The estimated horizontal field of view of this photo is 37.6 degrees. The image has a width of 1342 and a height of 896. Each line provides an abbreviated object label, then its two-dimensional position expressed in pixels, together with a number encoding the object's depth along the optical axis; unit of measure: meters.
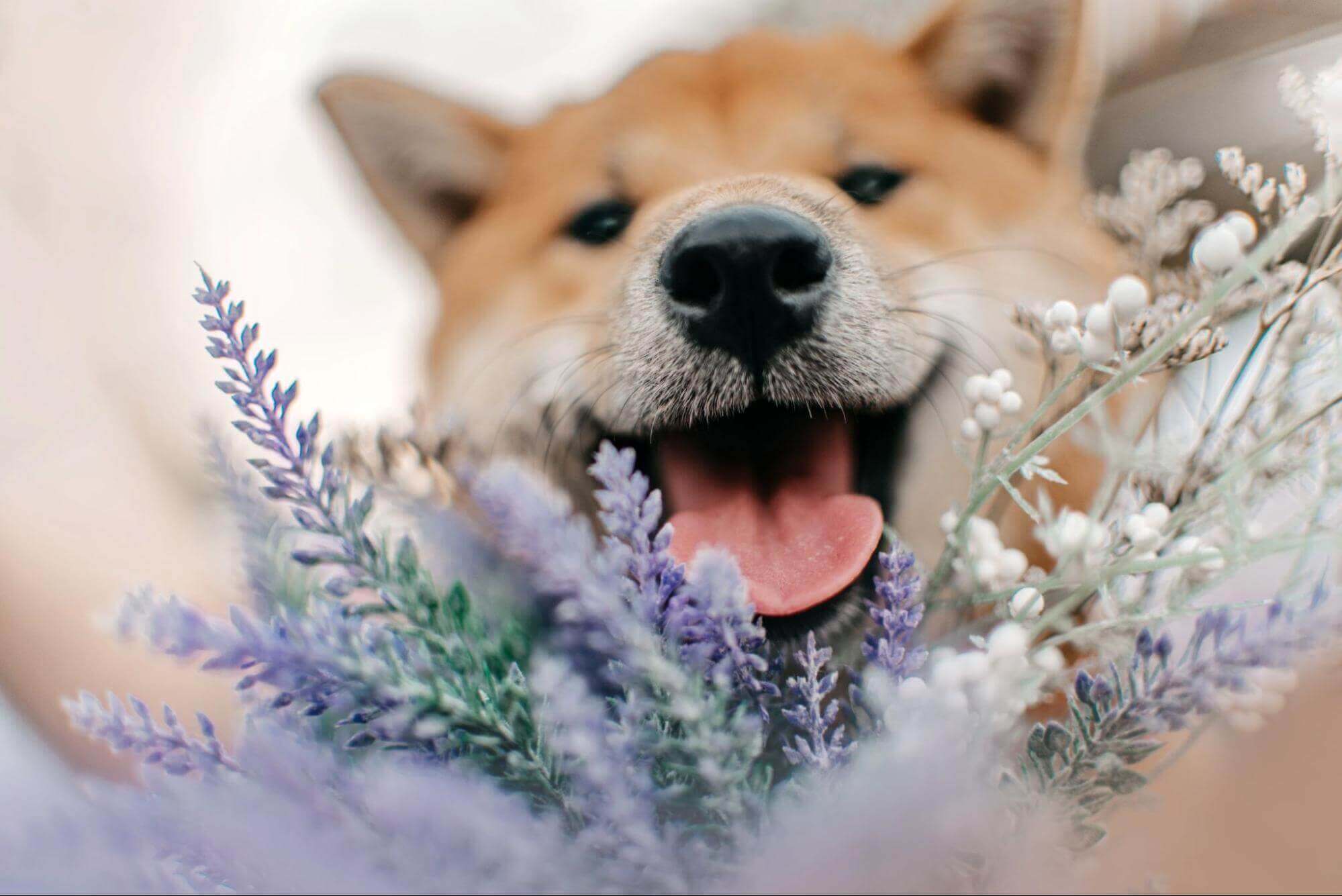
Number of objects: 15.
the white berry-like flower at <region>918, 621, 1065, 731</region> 0.27
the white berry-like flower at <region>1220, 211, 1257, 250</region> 0.28
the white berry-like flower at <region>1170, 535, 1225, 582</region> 0.29
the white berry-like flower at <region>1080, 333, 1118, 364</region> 0.29
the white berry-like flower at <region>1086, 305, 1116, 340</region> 0.29
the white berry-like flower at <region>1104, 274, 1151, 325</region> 0.28
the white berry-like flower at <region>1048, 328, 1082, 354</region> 0.29
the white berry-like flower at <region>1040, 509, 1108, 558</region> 0.28
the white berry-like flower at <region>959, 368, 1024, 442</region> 0.30
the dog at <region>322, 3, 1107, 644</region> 0.35
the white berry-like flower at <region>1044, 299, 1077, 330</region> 0.29
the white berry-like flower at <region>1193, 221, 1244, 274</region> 0.28
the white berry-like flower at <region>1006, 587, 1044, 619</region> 0.29
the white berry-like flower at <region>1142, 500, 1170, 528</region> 0.29
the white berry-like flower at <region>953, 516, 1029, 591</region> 0.29
